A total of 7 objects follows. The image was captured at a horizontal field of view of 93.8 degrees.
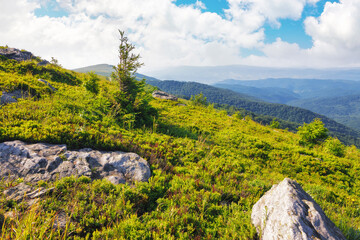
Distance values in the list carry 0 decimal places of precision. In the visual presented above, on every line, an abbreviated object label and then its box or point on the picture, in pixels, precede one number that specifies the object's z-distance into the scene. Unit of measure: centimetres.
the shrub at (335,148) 1293
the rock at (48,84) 1193
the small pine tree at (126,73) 945
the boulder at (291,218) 334
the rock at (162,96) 2612
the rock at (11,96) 782
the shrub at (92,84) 1111
